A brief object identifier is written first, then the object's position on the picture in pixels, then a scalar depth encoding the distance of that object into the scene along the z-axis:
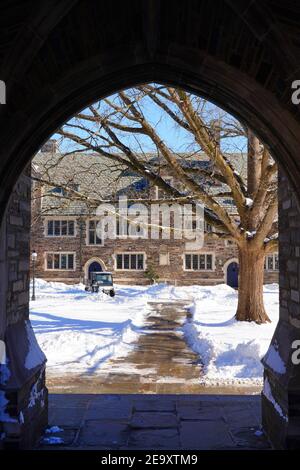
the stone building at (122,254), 33.69
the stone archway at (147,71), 4.08
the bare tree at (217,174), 13.20
